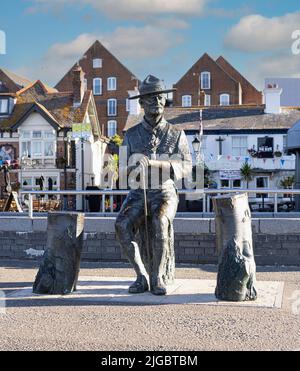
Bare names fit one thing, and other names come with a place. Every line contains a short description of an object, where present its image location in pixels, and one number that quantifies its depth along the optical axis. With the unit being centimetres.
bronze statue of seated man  724
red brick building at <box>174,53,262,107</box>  5381
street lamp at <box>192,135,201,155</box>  2580
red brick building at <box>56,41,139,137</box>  5612
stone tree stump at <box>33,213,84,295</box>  732
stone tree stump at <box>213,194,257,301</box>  676
